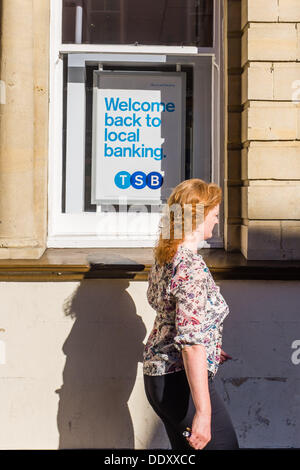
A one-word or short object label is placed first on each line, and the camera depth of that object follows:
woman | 2.86
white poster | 5.50
